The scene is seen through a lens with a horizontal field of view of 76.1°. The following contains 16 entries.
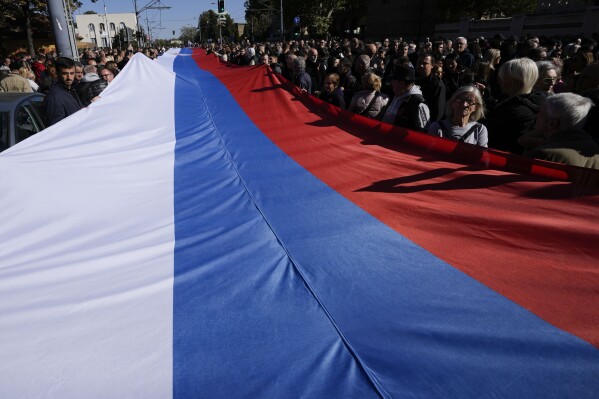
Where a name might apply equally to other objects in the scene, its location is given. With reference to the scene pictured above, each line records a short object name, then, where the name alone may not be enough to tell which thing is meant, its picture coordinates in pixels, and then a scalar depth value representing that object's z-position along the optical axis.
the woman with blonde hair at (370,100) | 4.32
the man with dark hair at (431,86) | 4.54
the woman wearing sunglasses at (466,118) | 2.94
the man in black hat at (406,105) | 3.54
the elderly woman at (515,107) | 2.94
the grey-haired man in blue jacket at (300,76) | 6.50
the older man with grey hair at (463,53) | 8.06
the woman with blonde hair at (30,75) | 7.15
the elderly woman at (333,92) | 5.08
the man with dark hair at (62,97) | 4.02
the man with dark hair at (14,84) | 5.89
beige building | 75.45
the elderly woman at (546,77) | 3.53
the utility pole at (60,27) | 8.63
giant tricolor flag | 1.32
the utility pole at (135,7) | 27.08
